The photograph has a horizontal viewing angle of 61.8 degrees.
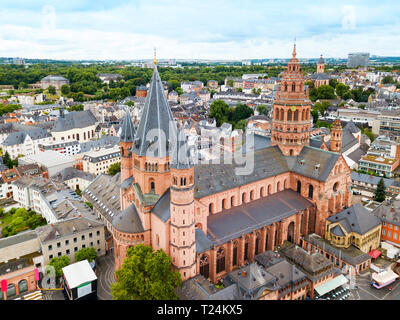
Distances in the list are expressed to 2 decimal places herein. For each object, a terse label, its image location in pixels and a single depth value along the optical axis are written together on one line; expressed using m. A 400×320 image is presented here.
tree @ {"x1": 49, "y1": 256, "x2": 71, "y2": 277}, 59.47
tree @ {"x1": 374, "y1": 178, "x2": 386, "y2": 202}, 84.44
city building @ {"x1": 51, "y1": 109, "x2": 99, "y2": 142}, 150.50
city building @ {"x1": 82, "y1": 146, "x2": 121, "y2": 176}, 111.06
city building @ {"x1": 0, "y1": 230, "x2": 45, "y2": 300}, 56.81
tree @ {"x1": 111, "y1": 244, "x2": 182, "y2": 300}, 45.97
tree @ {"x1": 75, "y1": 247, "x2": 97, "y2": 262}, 62.07
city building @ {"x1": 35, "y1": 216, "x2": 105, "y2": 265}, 62.16
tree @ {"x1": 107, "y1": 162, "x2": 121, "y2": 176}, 102.75
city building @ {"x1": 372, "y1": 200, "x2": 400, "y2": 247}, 66.69
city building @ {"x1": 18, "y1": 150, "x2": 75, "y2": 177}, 109.56
